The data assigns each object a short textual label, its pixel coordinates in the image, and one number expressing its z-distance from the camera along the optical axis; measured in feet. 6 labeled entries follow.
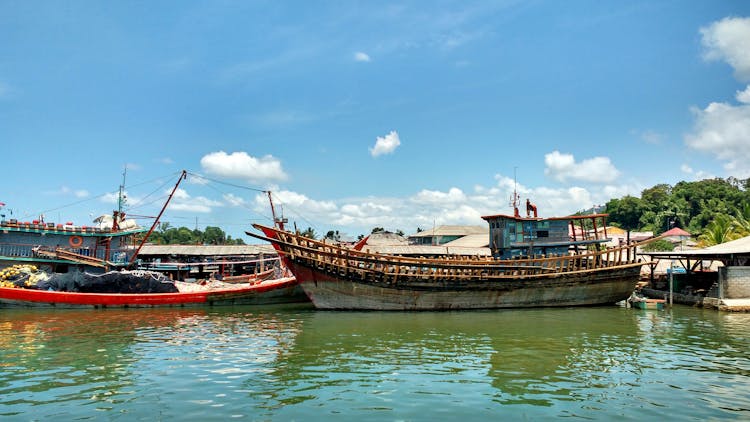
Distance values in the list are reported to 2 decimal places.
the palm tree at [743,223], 130.62
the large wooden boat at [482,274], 76.84
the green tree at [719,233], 133.28
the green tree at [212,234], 318.20
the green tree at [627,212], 257.75
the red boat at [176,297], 80.00
